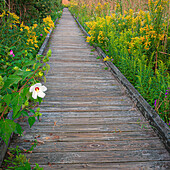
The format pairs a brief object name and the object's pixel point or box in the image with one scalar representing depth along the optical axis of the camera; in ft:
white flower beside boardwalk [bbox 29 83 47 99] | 4.21
